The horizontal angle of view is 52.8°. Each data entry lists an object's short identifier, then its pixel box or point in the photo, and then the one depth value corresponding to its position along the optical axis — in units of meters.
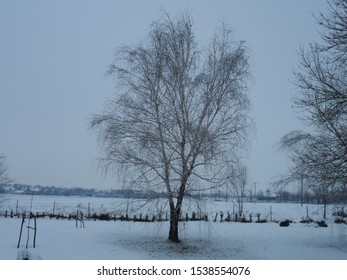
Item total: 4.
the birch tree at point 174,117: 14.18
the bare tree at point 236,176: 14.11
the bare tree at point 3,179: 30.12
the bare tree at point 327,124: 9.63
